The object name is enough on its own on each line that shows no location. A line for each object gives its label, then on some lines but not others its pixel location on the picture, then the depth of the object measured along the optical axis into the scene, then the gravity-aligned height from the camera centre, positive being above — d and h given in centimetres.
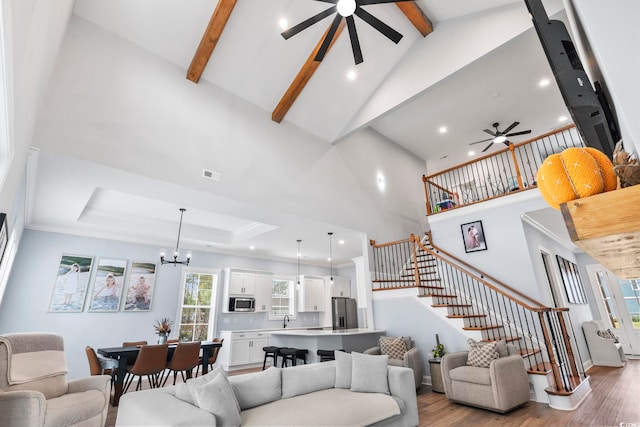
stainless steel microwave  778 +26
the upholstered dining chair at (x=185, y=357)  476 -62
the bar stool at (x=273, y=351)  595 -71
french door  716 -7
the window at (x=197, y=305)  719 +25
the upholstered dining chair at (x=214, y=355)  555 -70
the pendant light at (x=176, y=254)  539 +107
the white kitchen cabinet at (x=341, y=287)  982 +76
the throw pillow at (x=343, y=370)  342 -64
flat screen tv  103 +73
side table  464 -100
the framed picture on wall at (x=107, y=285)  597 +64
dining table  427 -56
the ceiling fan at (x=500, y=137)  661 +359
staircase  404 -11
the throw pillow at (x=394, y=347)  504 -61
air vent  442 +197
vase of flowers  503 -25
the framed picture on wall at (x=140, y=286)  638 +64
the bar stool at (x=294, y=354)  556 -73
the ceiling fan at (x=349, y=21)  345 +330
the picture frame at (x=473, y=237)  601 +135
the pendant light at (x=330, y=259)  666 +155
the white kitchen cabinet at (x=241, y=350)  732 -84
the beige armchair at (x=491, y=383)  367 -93
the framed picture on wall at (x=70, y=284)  557 +64
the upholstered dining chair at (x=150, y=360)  438 -61
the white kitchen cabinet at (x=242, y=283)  794 +79
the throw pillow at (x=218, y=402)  228 -64
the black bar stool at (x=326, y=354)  520 -70
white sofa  225 -75
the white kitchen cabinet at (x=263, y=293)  843 +56
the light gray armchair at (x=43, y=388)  247 -62
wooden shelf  59 +16
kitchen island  539 -51
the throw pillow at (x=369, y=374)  324 -66
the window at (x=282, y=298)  898 +43
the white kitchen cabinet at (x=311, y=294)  931 +54
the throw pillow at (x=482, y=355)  402 -62
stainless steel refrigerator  836 -5
